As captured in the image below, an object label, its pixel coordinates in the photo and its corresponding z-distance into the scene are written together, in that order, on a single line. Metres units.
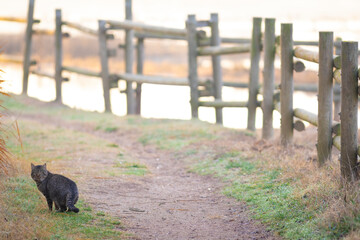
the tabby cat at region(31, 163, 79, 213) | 11.13
